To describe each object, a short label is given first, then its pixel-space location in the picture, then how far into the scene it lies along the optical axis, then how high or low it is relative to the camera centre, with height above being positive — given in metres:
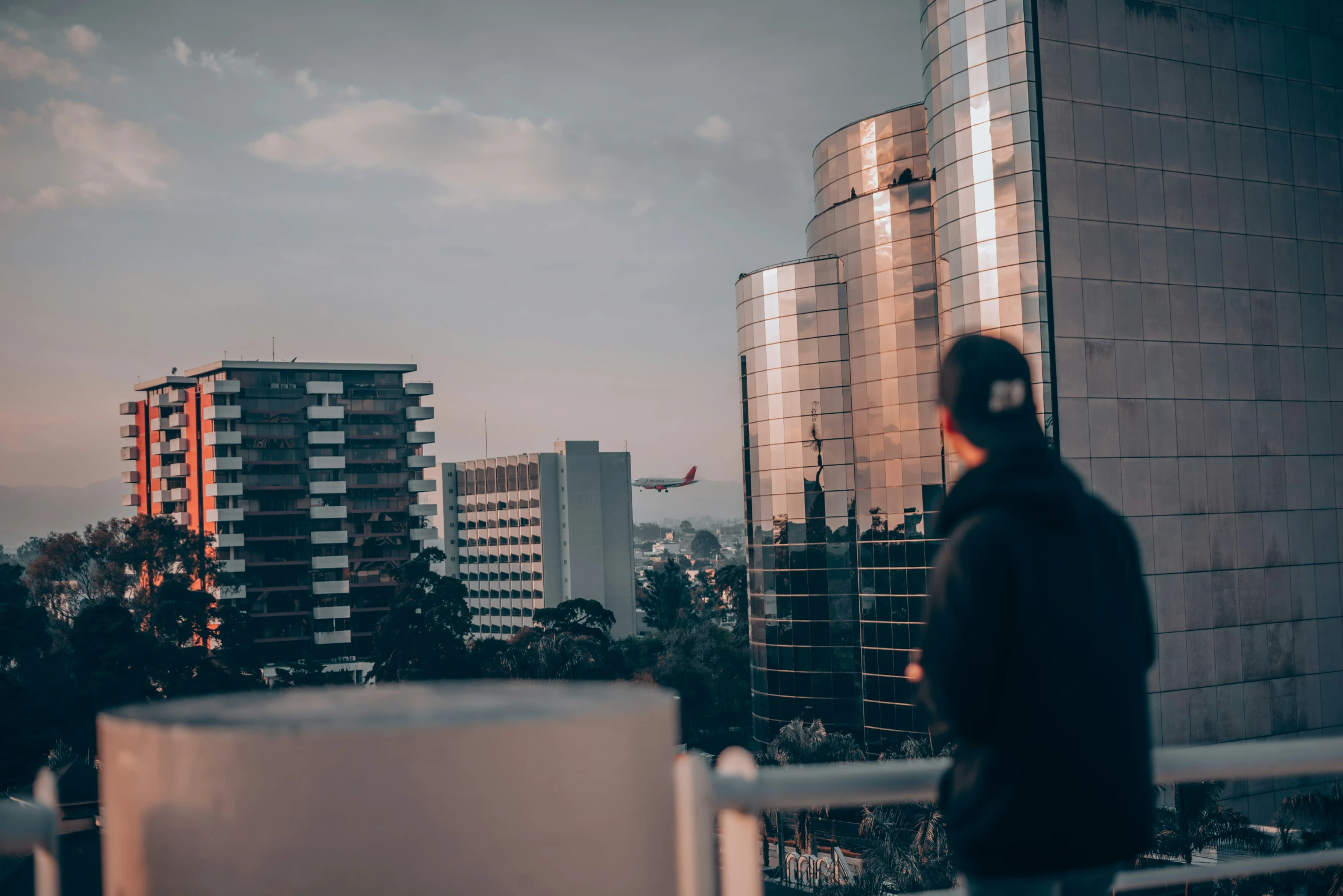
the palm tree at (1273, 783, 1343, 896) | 22.22 -7.13
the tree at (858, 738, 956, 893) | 28.89 -9.91
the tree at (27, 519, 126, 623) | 69.44 -2.28
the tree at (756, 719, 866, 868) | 36.78 -8.44
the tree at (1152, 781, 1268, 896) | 24.89 -7.97
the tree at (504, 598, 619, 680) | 50.06 -6.60
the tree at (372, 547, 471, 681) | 56.78 -6.30
